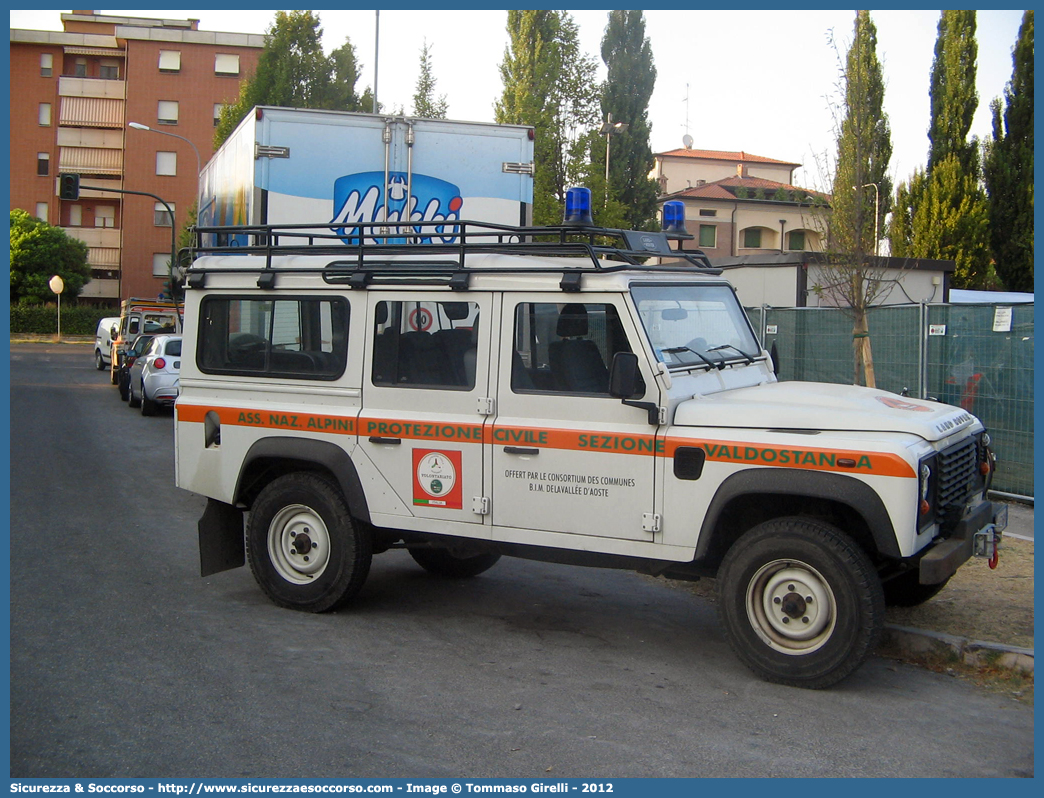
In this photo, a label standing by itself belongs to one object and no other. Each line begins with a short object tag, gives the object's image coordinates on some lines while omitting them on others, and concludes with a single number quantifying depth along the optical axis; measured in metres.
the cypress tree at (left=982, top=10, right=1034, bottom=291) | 36.62
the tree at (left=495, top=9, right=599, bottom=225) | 27.73
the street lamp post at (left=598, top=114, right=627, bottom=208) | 30.06
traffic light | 28.77
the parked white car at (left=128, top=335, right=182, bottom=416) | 19.28
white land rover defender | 5.39
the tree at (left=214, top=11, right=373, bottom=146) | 38.38
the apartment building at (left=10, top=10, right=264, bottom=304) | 64.31
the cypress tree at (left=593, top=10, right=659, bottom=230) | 41.94
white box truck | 9.55
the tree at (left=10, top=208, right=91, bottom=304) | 58.19
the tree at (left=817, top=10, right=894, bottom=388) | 11.77
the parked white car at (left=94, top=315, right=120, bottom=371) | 35.84
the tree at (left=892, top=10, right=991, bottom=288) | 36.84
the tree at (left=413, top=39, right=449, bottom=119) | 35.69
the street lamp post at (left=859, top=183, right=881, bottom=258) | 13.62
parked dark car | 22.45
